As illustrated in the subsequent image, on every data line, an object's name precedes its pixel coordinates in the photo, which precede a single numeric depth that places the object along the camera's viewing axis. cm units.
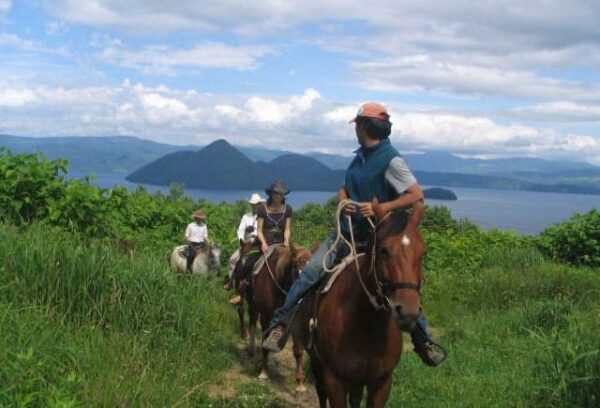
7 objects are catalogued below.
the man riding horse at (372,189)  516
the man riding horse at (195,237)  1433
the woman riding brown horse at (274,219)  999
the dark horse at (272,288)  891
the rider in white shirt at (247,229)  1225
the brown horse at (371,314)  421
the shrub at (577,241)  1612
